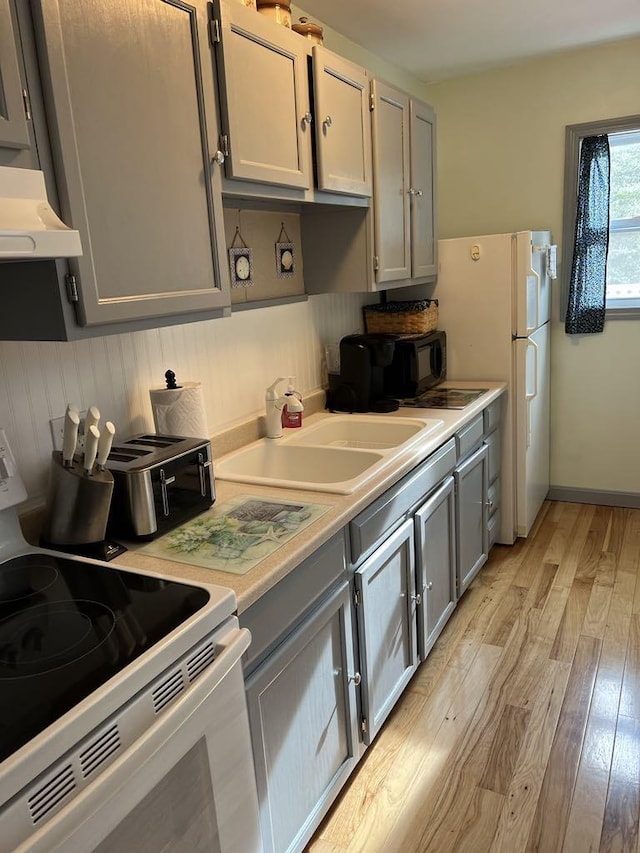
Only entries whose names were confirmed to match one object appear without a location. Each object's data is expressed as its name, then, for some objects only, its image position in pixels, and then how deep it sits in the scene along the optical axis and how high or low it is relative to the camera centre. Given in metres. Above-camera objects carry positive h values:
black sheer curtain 3.55 +0.11
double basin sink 2.07 -0.60
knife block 1.43 -0.47
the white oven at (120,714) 0.87 -0.63
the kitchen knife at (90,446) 1.43 -0.33
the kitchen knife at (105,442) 1.44 -0.33
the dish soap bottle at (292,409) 2.41 -0.48
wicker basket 3.13 -0.21
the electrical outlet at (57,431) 1.66 -0.34
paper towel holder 1.89 -0.26
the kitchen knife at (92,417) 1.48 -0.28
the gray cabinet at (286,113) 1.70 +0.49
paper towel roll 1.86 -0.34
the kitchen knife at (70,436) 1.48 -0.32
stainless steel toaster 1.50 -0.46
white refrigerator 3.17 -0.28
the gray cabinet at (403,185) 2.56 +0.37
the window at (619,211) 3.55 +0.28
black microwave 2.94 -0.43
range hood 1.03 +0.12
